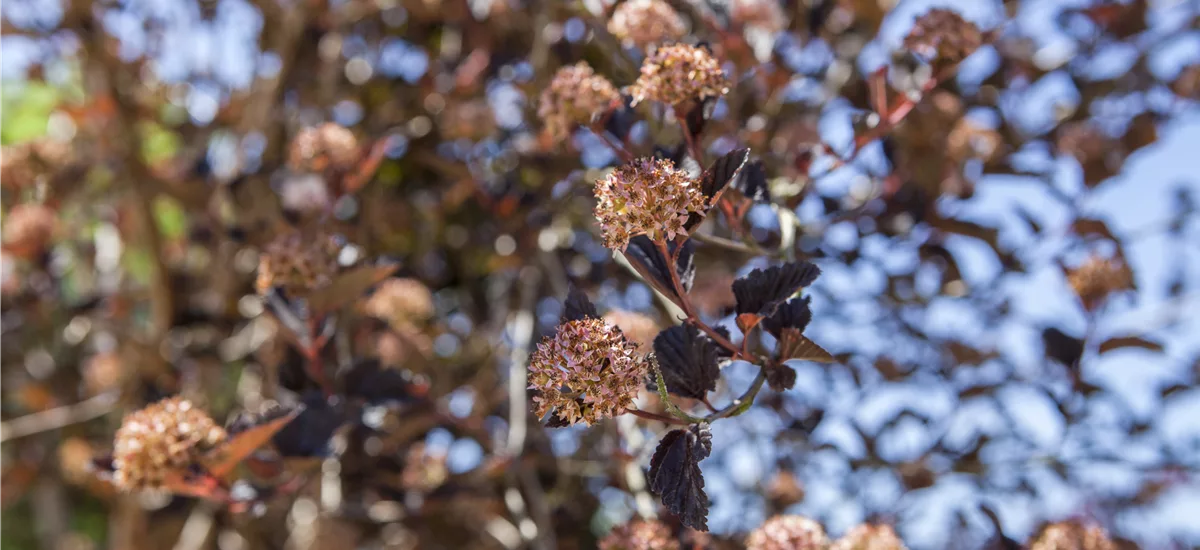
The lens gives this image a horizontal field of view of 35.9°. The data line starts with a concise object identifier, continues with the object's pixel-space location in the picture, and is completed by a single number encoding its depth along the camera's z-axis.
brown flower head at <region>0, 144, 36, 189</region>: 1.31
